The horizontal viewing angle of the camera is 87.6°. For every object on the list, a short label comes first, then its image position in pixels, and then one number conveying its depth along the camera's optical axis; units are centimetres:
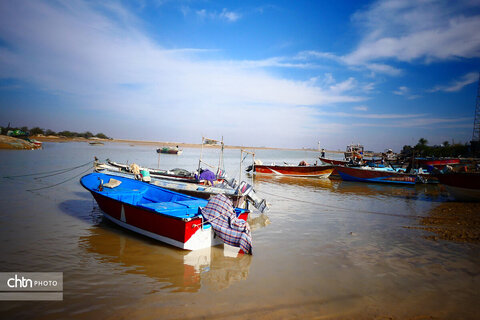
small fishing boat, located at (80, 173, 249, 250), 635
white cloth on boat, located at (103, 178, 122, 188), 902
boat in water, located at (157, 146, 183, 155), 5274
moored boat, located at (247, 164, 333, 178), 2430
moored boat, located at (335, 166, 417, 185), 2134
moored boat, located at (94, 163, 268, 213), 984
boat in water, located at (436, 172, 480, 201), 1355
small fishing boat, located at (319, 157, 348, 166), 3070
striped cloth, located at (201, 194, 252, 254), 632
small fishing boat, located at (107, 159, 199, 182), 1451
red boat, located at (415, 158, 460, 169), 3197
